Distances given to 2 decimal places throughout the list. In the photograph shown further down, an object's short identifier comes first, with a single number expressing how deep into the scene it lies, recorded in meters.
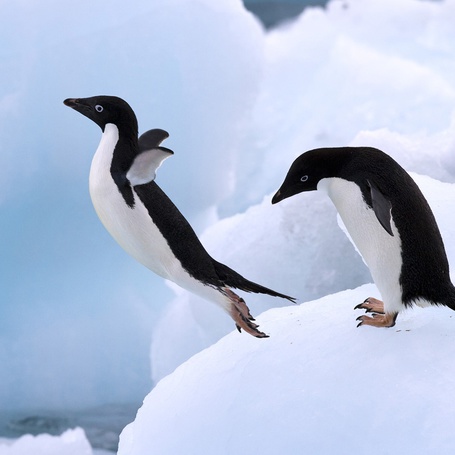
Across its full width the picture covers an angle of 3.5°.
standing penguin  14.06
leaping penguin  13.97
